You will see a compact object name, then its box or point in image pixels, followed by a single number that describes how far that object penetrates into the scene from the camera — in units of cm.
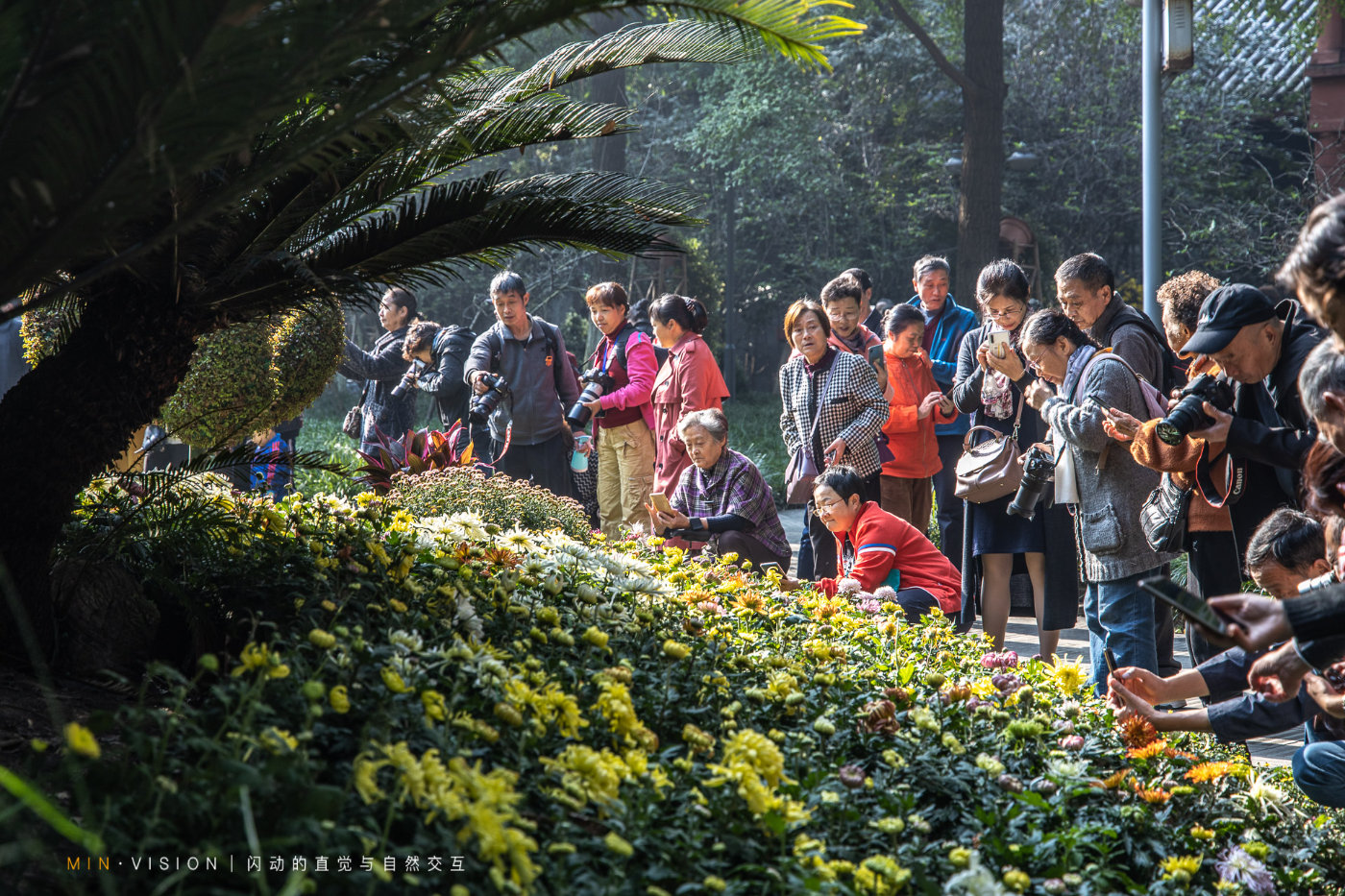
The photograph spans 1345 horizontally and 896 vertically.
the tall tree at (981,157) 1288
